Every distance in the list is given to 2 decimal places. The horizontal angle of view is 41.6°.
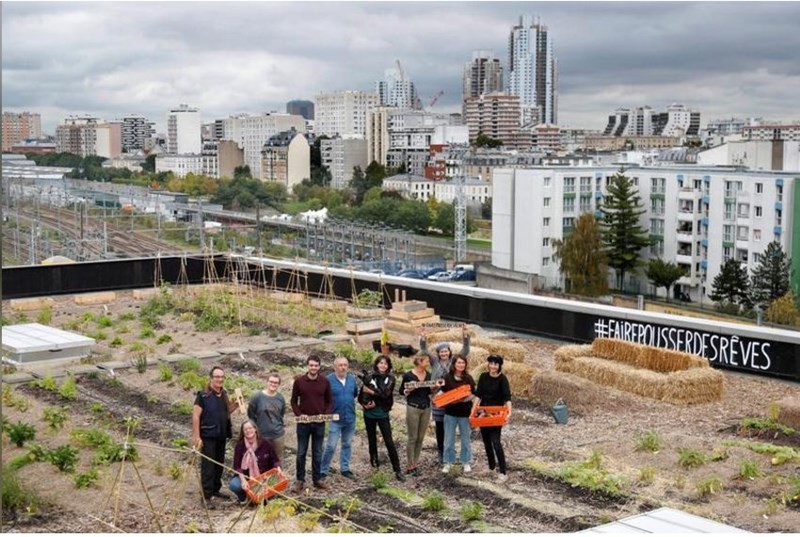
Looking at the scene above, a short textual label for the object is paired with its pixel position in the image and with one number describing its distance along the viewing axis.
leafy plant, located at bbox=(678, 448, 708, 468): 9.68
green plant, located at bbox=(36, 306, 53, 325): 19.39
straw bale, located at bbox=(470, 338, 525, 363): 14.74
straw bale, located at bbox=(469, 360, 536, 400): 13.12
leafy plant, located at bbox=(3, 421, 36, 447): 10.38
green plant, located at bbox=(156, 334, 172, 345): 16.94
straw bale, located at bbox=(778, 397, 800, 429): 11.22
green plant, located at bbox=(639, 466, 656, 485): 9.14
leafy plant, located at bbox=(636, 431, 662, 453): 10.20
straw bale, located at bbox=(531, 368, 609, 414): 12.36
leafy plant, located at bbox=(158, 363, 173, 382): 13.81
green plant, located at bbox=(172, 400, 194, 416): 12.09
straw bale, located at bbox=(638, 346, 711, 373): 13.52
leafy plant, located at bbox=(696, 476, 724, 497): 8.83
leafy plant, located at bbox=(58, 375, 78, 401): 13.05
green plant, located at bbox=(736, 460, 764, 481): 9.26
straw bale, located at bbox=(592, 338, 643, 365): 14.07
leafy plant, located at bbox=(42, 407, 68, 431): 11.02
